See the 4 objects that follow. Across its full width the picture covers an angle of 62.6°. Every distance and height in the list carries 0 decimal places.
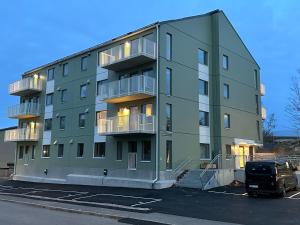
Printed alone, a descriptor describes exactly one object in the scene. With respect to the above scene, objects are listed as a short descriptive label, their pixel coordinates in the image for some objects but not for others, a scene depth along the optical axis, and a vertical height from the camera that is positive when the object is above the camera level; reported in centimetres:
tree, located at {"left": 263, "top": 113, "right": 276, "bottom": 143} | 4131 +249
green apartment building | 1809 +321
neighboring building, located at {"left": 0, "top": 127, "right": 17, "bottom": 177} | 3427 -139
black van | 1292 -176
